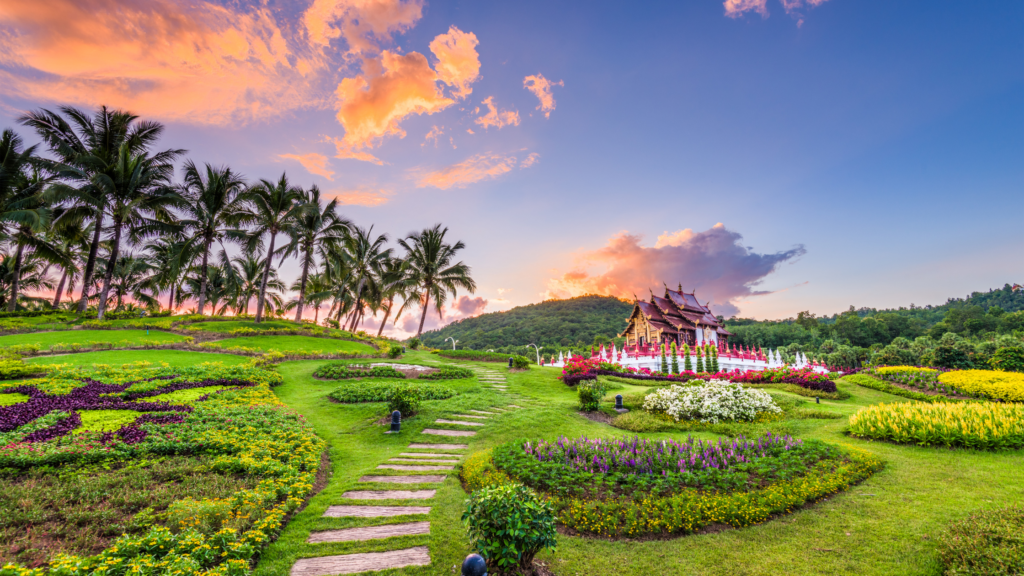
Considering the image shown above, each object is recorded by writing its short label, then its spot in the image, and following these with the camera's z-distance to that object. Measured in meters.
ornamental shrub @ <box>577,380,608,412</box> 11.60
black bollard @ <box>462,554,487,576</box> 3.05
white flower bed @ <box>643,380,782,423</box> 10.37
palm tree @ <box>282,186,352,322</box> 27.67
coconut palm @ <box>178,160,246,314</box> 25.34
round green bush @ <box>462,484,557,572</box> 3.63
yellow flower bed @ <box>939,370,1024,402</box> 12.05
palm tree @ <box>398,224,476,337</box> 32.81
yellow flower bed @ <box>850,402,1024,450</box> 7.44
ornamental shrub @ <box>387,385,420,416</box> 9.52
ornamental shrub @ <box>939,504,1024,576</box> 3.43
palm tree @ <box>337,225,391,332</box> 32.94
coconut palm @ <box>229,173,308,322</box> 25.25
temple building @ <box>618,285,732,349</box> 27.67
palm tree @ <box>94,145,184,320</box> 21.17
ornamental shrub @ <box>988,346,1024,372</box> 16.78
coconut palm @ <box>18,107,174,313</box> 20.45
